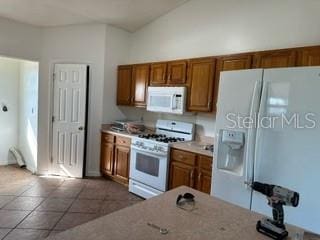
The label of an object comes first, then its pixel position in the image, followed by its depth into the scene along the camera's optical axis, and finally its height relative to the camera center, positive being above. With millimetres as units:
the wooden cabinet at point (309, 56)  2324 +569
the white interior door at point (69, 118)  4426 -324
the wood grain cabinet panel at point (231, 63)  2846 +564
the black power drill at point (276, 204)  996 -383
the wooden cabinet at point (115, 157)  4031 -941
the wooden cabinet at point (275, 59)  2501 +578
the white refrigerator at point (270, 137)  1886 -216
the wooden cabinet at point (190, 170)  2901 -788
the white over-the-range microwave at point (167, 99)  3492 +102
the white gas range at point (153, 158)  3352 -766
